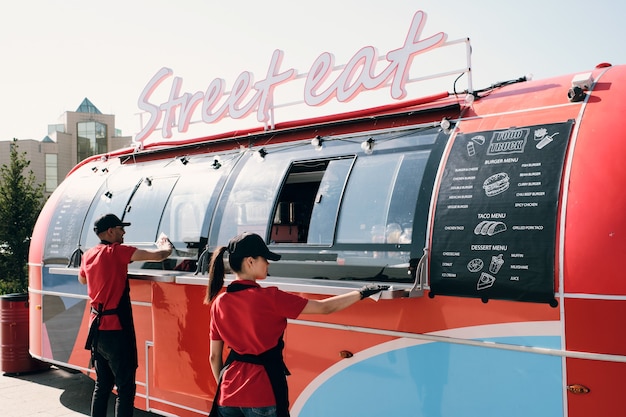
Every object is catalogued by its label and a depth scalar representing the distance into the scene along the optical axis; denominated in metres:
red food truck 3.05
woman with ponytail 2.99
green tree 15.49
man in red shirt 4.93
